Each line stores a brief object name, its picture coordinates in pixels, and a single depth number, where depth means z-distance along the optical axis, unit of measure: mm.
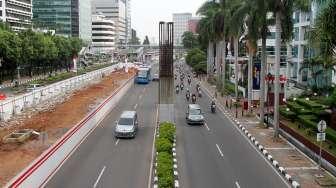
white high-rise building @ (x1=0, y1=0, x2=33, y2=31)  121500
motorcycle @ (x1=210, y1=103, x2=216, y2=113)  49281
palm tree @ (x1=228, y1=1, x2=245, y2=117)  45231
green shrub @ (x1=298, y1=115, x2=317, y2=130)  34684
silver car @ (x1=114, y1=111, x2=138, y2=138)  35125
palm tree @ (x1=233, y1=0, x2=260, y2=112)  39719
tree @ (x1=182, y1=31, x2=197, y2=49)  157500
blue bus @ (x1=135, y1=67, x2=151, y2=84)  86250
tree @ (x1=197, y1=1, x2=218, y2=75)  72625
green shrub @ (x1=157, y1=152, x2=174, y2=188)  22094
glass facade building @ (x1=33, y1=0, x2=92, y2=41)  171000
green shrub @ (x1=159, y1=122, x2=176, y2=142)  32697
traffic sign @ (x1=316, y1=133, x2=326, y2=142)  25672
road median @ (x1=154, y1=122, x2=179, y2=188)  22578
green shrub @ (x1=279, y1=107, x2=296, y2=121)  40169
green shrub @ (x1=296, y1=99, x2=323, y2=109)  39616
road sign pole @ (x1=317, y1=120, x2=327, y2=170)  25688
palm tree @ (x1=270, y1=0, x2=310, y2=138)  35625
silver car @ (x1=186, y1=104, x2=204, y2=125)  41562
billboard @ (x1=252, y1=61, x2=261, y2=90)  53406
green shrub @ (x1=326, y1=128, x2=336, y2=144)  30797
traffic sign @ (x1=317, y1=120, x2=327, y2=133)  25820
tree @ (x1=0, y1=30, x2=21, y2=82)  68812
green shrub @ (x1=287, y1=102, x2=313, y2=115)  38656
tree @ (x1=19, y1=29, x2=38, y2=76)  79688
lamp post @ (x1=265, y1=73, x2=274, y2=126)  47903
